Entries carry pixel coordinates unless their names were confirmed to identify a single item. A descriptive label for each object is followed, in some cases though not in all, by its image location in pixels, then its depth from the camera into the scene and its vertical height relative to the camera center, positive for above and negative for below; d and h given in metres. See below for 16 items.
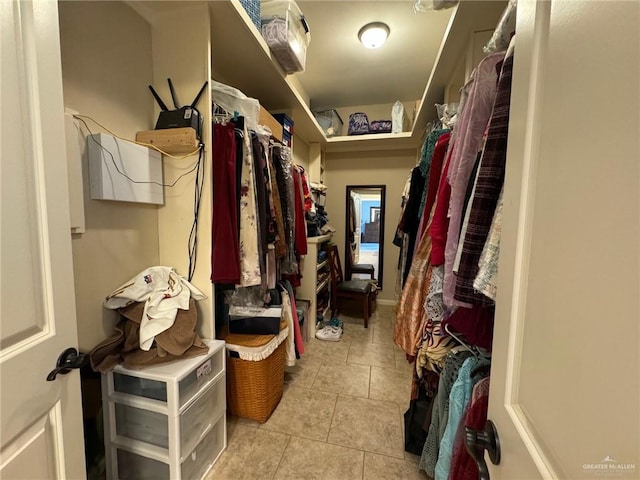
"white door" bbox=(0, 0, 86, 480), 0.59 -0.10
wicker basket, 1.59 -1.00
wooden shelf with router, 1.27 +0.37
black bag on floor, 1.36 -1.06
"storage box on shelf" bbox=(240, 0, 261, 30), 1.41 +1.12
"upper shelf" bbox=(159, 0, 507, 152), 1.30 +0.99
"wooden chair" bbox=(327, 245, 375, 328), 3.10 -0.82
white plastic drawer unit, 1.11 -0.90
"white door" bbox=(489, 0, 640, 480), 0.29 -0.03
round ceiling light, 2.04 +1.44
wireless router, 1.30 +0.50
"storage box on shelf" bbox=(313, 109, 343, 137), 3.31 +1.22
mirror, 3.86 -0.16
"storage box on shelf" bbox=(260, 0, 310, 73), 1.60 +1.15
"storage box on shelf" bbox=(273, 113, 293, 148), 2.20 +0.76
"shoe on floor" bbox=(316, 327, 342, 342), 2.76 -1.19
